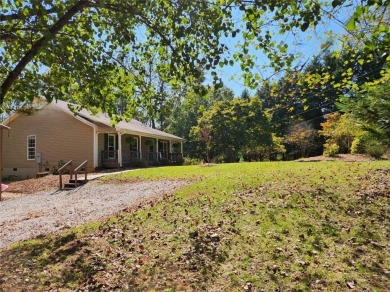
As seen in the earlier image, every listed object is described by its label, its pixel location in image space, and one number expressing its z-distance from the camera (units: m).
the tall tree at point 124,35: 5.14
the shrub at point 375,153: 21.85
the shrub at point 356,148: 25.78
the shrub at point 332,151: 27.41
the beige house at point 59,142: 22.36
